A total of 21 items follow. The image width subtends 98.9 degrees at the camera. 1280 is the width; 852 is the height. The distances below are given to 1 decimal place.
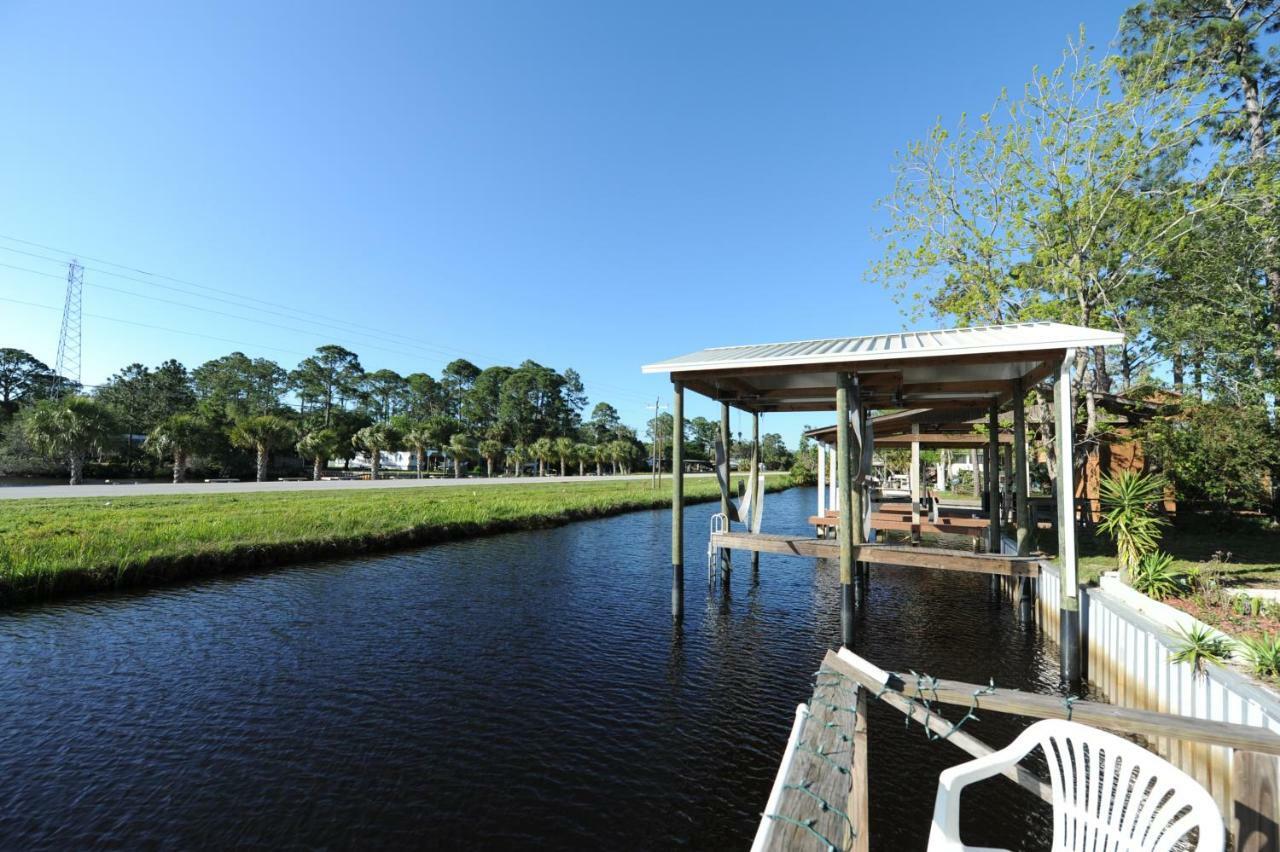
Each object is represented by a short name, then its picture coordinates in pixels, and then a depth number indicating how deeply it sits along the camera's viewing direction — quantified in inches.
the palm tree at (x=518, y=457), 2529.5
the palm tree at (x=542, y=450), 2559.1
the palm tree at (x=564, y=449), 2588.6
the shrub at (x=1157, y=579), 294.4
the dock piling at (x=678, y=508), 380.5
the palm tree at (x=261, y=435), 1647.4
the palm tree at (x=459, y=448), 2203.5
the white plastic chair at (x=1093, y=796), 83.4
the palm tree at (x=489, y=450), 2397.9
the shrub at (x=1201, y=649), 199.3
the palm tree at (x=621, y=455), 2815.0
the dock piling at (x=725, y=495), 448.8
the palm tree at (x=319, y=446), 1788.9
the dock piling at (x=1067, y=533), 268.4
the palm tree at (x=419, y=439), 2172.7
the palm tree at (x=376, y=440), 1881.2
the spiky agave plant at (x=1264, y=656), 191.2
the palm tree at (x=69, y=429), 1317.7
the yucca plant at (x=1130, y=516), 319.3
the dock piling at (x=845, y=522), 327.0
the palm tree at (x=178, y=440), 1514.5
